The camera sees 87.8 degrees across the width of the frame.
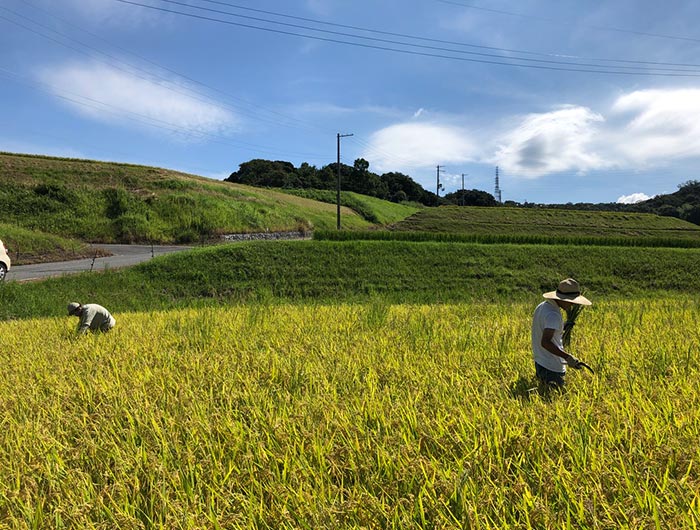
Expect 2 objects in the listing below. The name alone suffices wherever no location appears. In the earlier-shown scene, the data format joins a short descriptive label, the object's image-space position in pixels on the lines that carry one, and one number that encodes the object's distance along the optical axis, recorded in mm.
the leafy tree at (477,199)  100625
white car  15138
